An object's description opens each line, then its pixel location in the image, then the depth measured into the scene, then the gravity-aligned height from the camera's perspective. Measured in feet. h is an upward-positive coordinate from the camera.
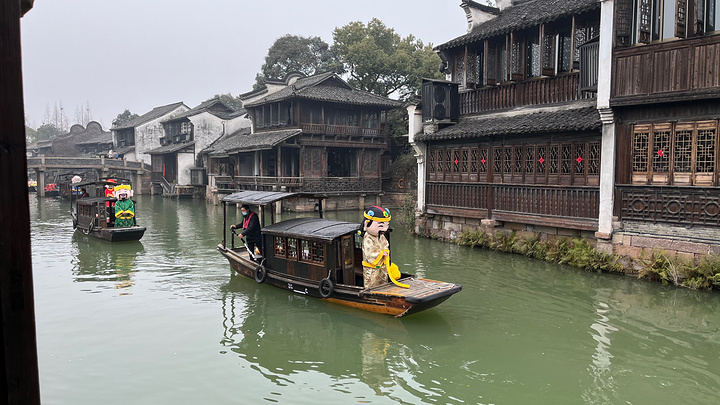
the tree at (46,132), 300.07 +24.22
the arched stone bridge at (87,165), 140.36 +2.41
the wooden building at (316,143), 103.76 +6.11
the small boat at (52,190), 145.69 -4.51
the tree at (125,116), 260.31 +28.61
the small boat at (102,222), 62.90 -6.00
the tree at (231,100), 218.79 +30.33
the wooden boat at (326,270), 31.42 -6.82
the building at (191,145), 144.25 +8.03
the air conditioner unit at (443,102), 61.31 +8.21
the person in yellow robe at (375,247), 33.09 -4.59
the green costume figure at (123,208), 64.39 -4.16
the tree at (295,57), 161.38 +35.49
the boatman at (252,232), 44.08 -4.83
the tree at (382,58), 122.52 +27.07
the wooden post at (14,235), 6.15 -0.73
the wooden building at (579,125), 37.29 +4.12
